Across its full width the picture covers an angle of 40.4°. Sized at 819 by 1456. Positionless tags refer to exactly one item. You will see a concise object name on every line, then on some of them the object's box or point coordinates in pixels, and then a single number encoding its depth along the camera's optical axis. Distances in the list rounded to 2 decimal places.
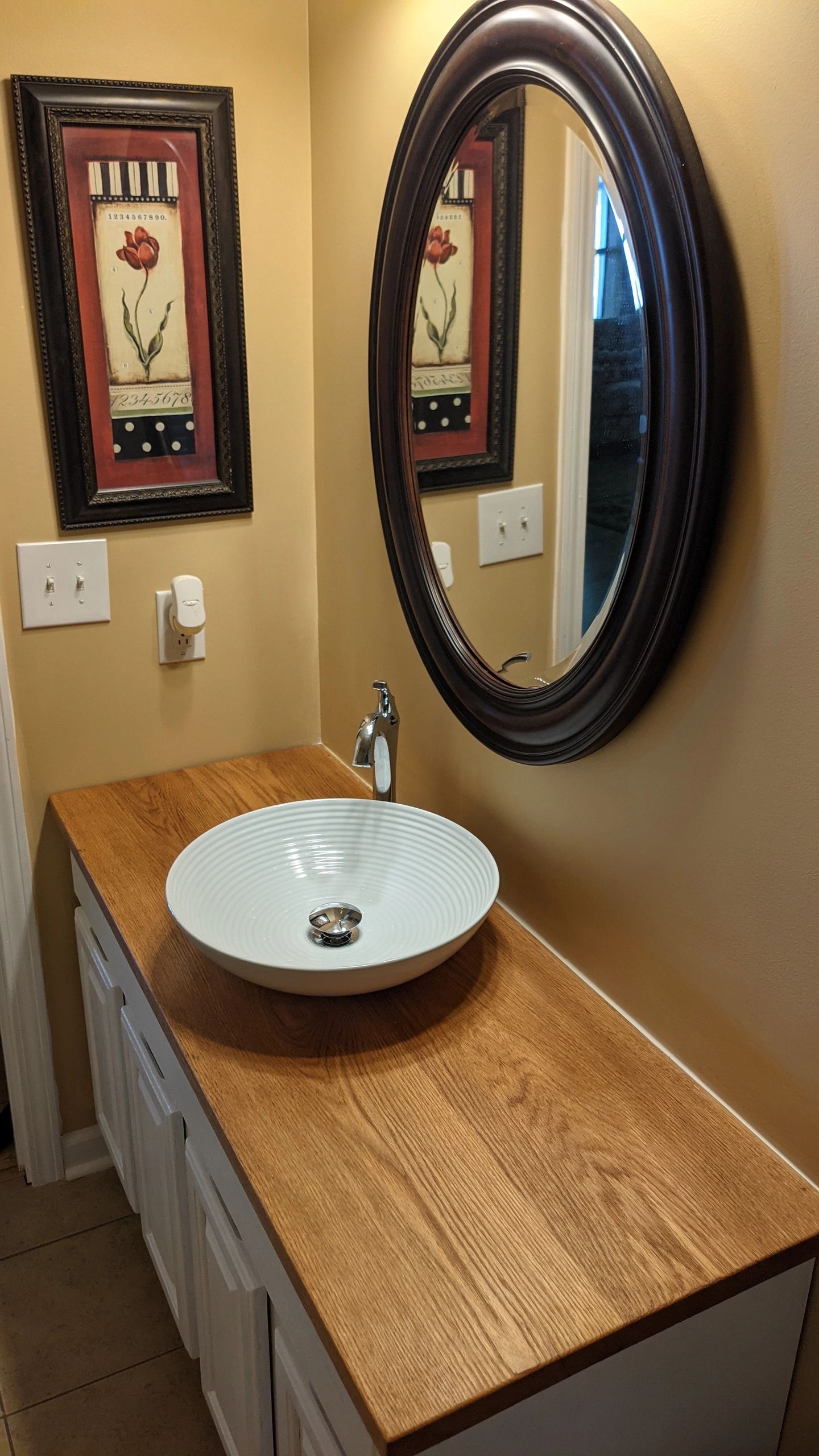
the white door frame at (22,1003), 1.80
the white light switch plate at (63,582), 1.71
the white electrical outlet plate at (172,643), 1.82
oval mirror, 0.99
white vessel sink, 1.23
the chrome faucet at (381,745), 1.48
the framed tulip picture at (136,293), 1.56
